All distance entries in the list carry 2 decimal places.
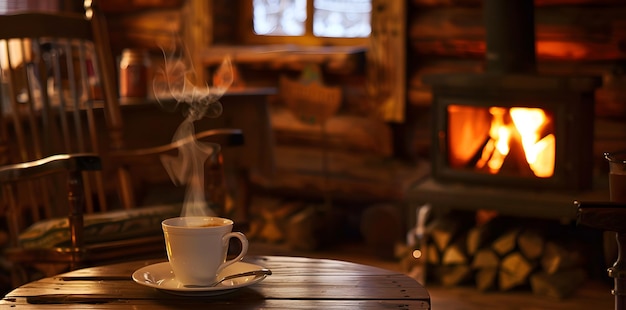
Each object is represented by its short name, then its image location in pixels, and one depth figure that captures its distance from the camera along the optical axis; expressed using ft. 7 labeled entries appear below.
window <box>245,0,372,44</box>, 14.15
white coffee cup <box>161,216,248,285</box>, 5.01
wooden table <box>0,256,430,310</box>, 4.88
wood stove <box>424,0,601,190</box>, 10.39
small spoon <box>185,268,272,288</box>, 5.08
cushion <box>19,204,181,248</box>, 7.73
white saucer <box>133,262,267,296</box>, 4.98
